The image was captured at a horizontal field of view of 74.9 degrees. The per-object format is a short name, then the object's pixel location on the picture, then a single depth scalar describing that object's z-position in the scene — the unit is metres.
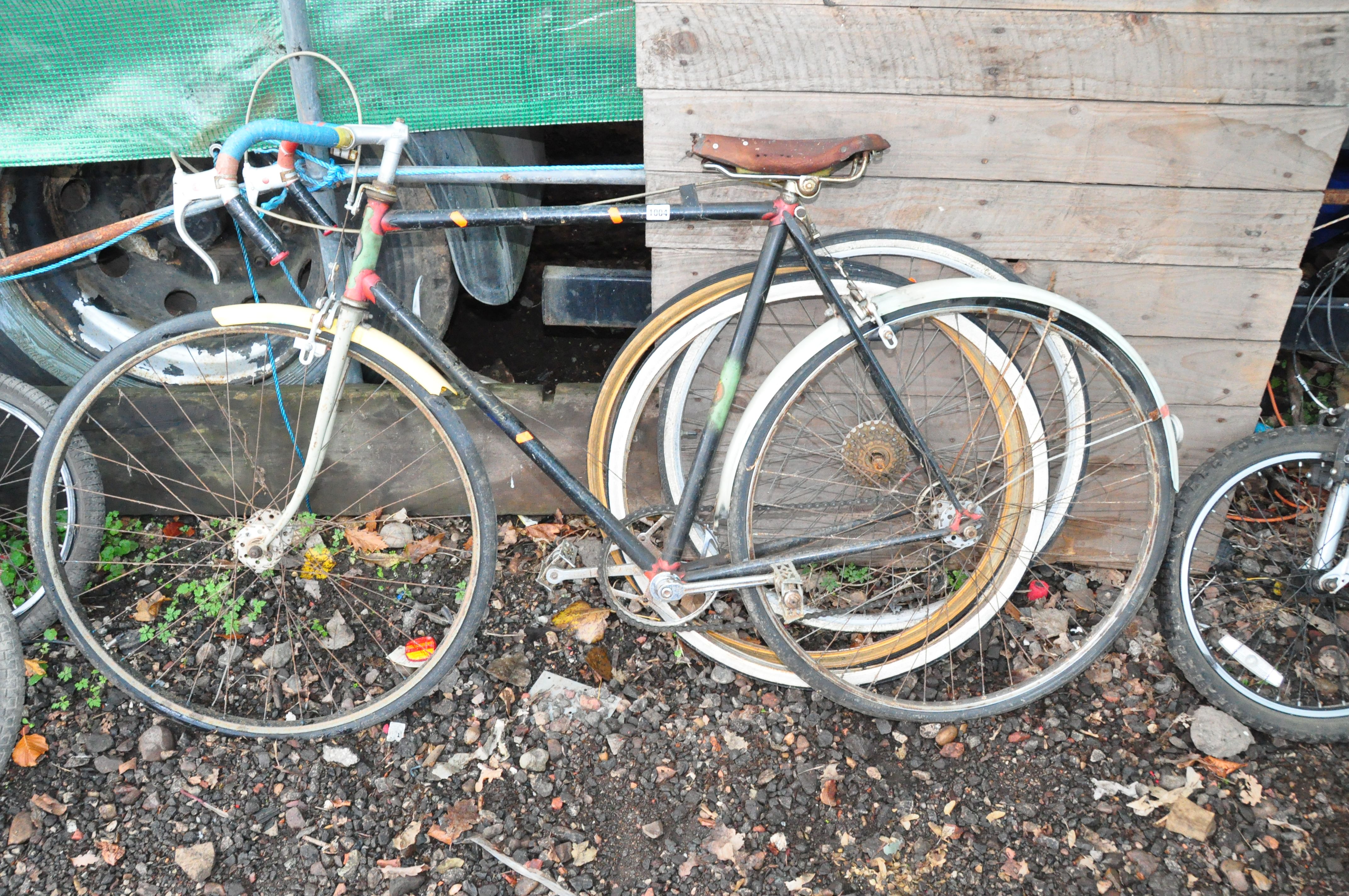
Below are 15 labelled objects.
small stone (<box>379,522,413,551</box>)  3.38
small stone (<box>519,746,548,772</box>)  2.66
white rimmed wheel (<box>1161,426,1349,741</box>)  2.71
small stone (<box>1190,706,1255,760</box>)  2.68
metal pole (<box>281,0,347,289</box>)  2.57
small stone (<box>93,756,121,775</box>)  2.65
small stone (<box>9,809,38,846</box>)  2.47
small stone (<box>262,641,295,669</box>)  2.96
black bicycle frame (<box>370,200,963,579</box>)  2.31
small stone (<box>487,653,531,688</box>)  2.91
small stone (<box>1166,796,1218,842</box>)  2.45
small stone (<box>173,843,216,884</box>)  2.40
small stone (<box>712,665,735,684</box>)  2.89
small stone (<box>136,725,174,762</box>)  2.67
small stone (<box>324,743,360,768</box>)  2.69
